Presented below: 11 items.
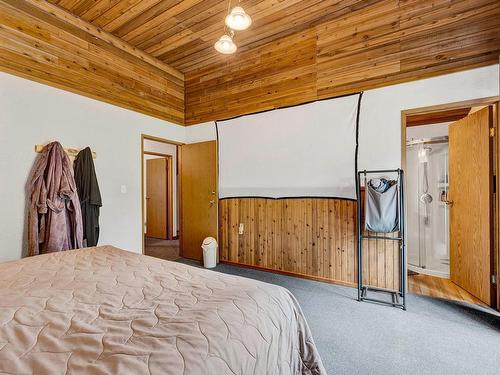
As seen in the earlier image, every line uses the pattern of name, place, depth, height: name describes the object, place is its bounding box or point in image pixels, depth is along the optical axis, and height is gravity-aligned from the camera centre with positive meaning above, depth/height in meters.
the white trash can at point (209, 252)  3.59 -0.92
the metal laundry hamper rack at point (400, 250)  2.44 -0.68
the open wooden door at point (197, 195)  3.87 -0.12
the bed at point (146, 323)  0.69 -0.47
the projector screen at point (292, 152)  2.90 +0.47
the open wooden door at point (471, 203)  2.45 -0.18
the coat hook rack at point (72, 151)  2.75 +0.43
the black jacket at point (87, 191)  2.77 -0.02
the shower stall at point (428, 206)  3.40 -0.28
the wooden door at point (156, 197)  5.68 -0.20
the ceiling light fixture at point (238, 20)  1.84 +1.28
